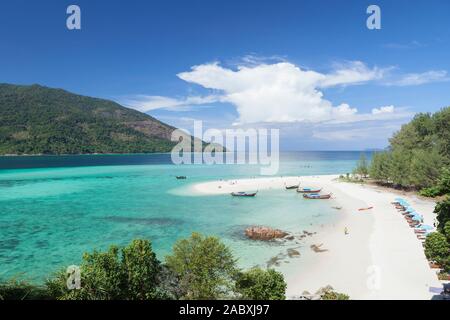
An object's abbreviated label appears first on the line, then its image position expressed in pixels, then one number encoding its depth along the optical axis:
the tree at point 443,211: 20.83
